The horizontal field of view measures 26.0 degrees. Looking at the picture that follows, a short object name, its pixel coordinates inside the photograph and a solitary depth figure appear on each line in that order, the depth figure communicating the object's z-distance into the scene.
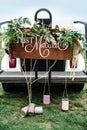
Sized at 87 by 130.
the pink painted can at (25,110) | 2.64
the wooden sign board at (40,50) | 2.59
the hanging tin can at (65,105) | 2.80
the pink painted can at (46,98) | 2.98
